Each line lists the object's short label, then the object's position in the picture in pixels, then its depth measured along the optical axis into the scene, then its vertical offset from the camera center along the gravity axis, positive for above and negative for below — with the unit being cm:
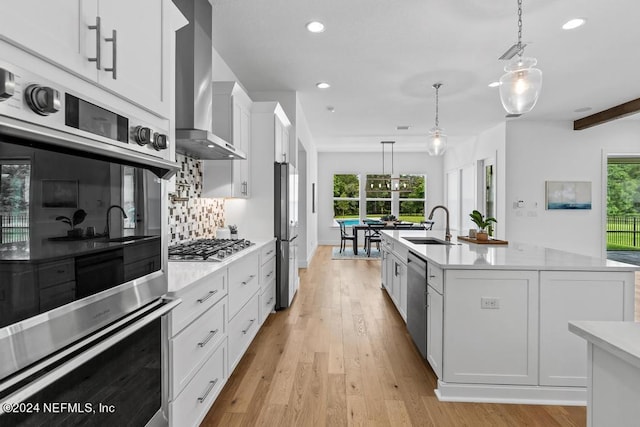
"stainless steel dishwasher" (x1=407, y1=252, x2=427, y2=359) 261 -74
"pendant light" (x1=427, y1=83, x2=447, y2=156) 465 +94
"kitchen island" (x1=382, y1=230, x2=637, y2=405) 210 -69
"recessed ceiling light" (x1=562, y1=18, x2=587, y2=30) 301 +167
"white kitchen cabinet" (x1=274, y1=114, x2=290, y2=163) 405 +87
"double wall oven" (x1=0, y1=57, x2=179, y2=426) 76 -14
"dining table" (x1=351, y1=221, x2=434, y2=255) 788 -38
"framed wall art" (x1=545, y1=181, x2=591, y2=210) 655 +32
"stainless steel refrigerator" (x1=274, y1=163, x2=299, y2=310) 395 -27
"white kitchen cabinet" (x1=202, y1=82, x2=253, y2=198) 326 +71
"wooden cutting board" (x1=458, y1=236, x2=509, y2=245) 324 -30
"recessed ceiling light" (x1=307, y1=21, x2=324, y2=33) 307 +166
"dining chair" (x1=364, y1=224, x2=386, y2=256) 796 -63
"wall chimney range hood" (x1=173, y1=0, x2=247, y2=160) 236 +88
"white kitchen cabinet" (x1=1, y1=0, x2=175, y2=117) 80 +48
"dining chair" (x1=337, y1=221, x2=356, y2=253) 863 -67
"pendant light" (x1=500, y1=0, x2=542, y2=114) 254 +96
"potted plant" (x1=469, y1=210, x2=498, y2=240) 325 -14
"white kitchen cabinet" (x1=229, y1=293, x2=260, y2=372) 235 -92
